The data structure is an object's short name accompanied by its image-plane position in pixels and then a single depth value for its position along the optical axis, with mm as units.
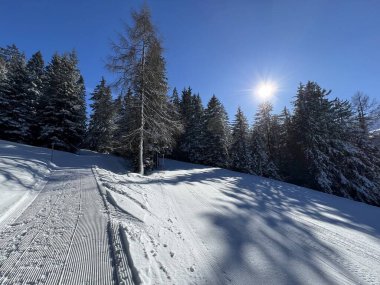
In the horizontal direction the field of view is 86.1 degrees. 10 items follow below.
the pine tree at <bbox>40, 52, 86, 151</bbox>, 21062
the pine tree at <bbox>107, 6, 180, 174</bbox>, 13023
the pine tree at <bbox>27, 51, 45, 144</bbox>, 22297
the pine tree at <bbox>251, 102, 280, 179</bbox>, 27234
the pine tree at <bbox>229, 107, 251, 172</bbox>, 28281
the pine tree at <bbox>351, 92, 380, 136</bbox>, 22544
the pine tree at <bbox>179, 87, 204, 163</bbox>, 29261
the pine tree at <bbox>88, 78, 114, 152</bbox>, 28600
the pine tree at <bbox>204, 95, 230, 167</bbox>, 27844
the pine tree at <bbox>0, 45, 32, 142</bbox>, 21391
